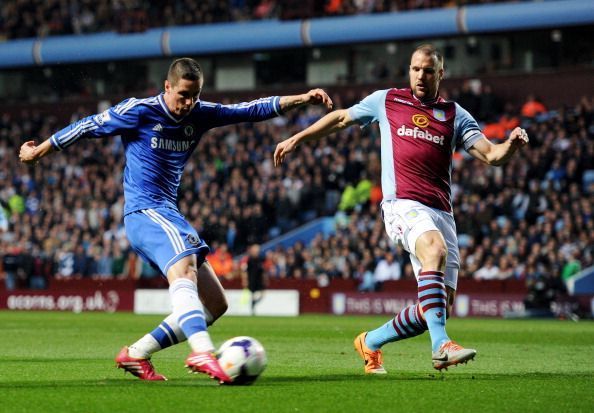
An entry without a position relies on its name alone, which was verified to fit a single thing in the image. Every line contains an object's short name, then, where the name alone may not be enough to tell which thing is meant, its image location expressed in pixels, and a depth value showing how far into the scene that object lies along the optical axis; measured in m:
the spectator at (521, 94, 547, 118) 60.25
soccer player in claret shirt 17.75
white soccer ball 15.33
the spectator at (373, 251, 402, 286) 51.66
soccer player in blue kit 16.06
